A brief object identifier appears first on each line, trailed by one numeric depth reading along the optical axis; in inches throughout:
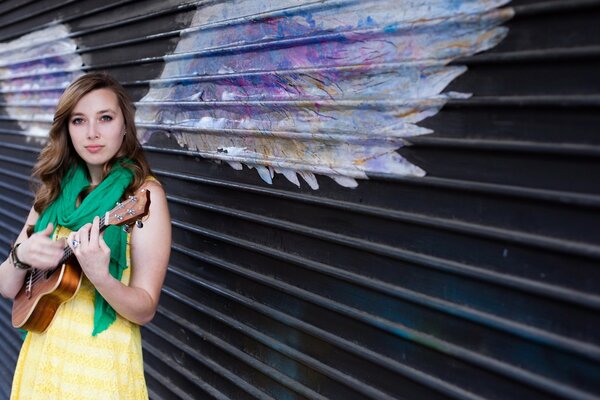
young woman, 92.4
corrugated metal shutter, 62.1
